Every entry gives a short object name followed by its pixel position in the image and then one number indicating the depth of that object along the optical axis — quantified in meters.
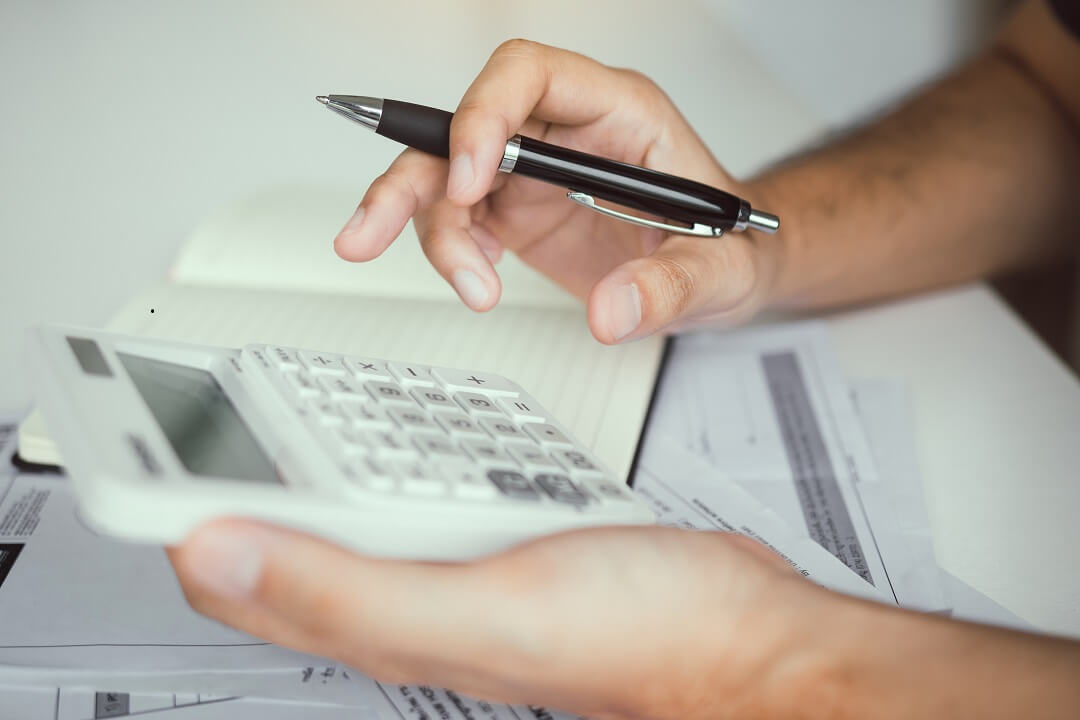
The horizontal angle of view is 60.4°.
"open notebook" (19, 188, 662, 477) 0.60
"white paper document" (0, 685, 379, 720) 0.36
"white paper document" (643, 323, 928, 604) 0.51
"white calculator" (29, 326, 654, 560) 0.31
